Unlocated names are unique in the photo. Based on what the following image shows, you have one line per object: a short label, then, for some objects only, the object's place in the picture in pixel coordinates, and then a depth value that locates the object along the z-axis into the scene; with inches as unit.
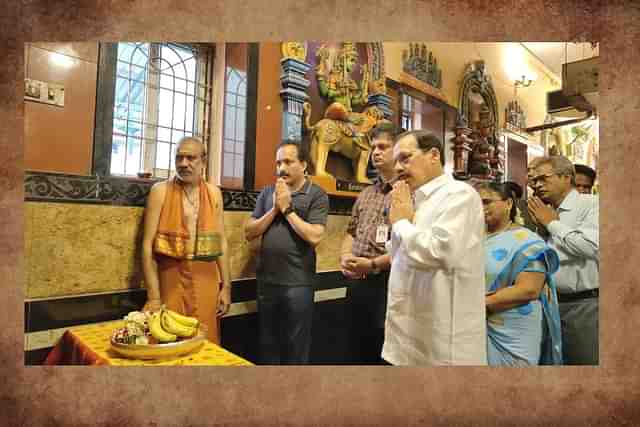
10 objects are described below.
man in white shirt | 69.7
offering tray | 68.3
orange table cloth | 70.8
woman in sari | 72.2
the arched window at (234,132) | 75.6
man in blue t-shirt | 75.2
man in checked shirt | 74.2
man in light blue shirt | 76.6
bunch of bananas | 69.3
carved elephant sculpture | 76.1
